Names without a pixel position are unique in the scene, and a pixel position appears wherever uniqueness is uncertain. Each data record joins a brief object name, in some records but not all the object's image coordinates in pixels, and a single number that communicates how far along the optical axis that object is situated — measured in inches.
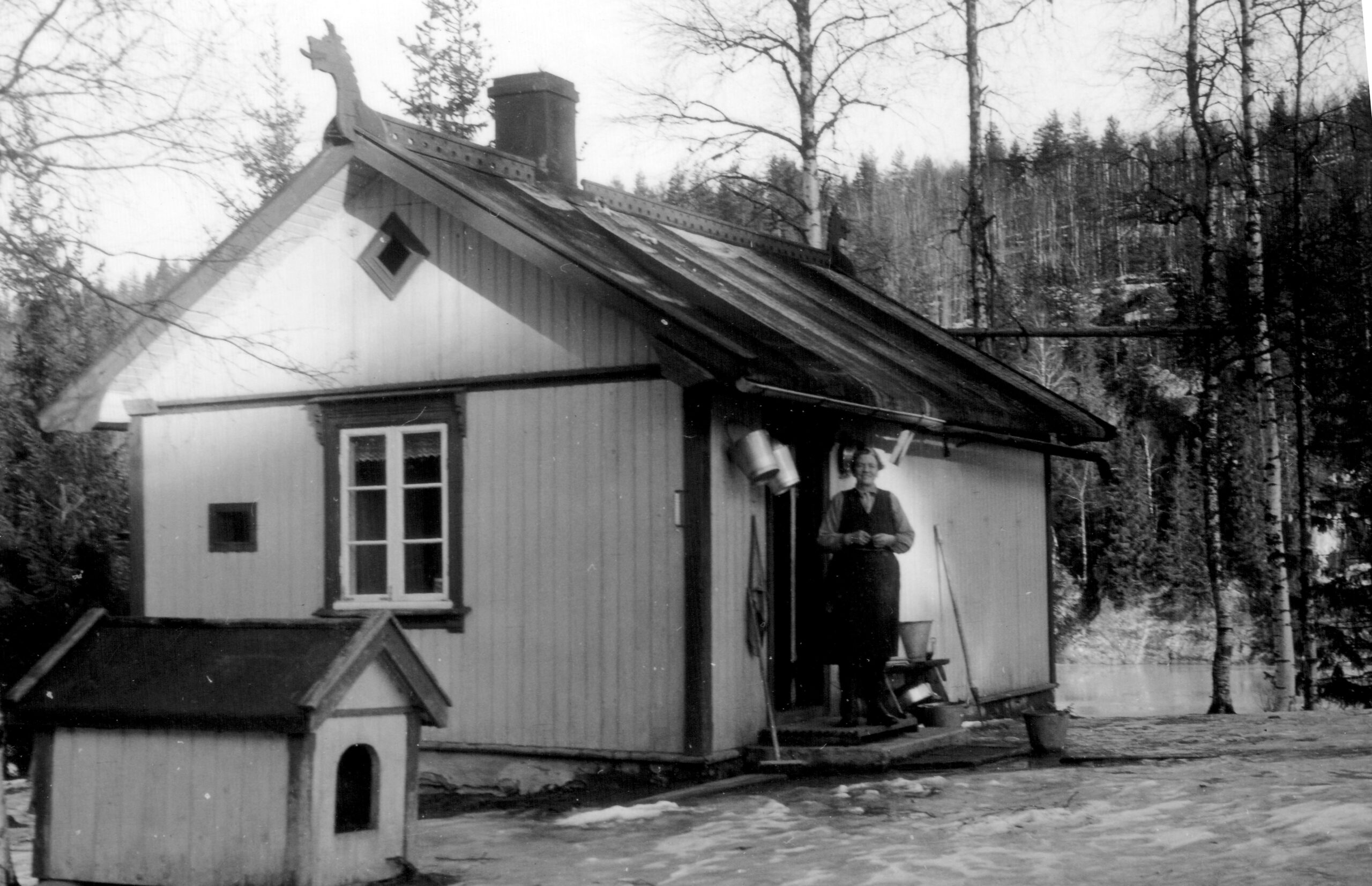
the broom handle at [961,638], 443.5
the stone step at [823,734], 357.4
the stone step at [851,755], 348.2
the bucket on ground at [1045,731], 362.0
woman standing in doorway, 361.4
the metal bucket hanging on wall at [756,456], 350.0
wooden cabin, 347.6
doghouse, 219.0
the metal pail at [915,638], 406.6
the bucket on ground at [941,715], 395.5
